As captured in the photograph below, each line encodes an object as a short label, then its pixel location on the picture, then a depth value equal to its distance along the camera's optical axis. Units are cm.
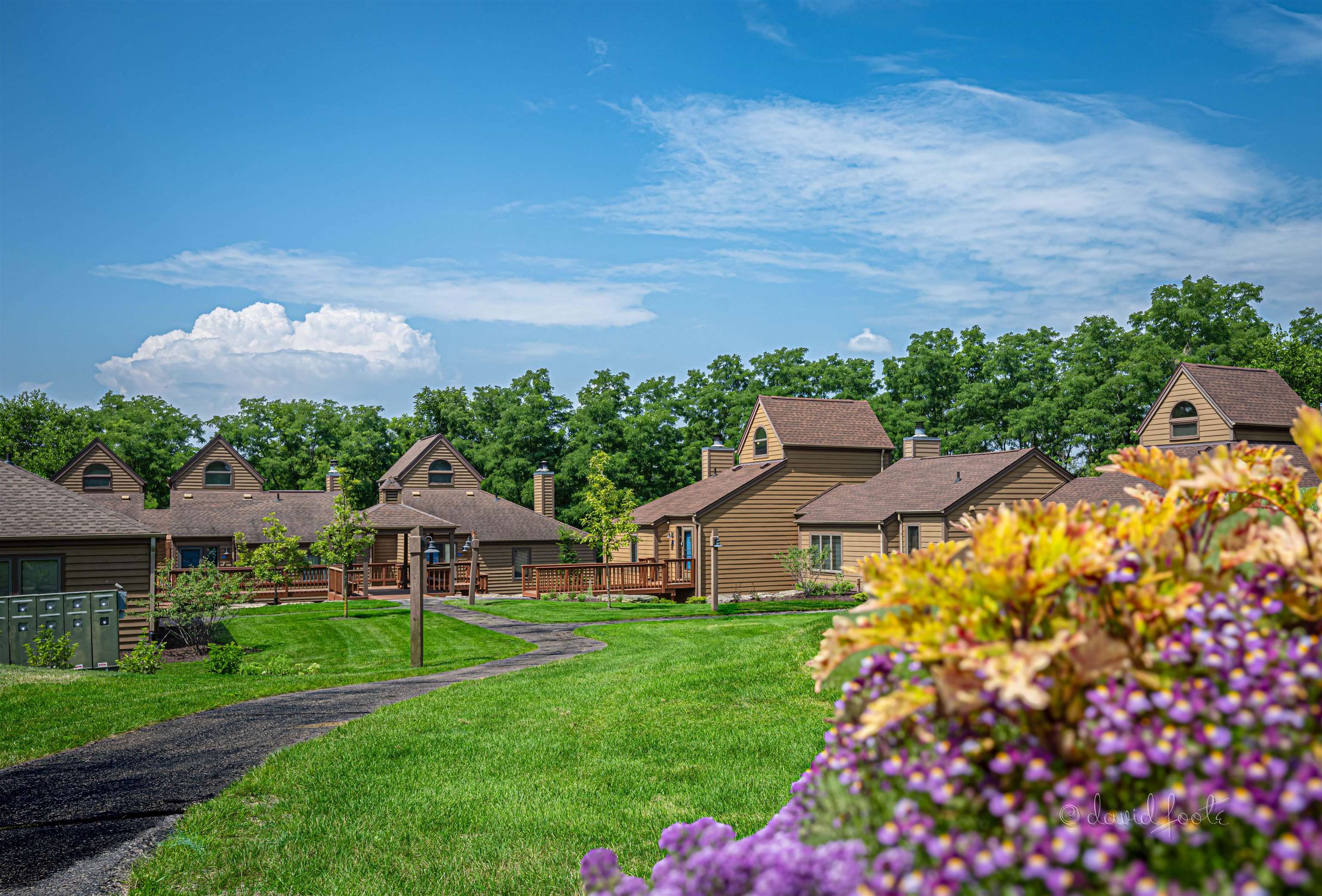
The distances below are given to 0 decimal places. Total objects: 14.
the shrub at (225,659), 1727
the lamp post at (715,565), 2933
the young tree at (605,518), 3547
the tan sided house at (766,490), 3494
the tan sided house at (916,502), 3095
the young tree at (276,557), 3256
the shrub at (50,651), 1627
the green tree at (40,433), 6869
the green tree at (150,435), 6950
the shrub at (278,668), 1734
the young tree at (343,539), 3222
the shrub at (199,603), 2122
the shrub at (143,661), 1656
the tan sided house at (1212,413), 2978
